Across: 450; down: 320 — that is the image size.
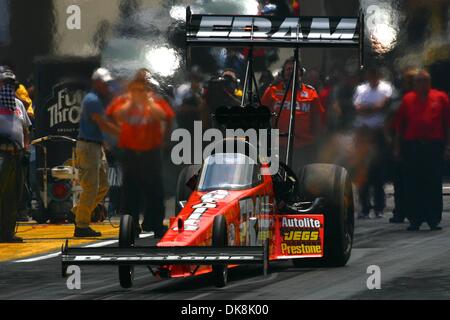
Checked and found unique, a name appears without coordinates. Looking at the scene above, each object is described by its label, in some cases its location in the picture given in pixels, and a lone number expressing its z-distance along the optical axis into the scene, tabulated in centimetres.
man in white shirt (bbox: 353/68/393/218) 2367
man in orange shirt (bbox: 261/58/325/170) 2245
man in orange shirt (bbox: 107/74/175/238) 2141
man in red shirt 2162
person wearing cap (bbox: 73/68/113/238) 2105
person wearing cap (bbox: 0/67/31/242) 2025
